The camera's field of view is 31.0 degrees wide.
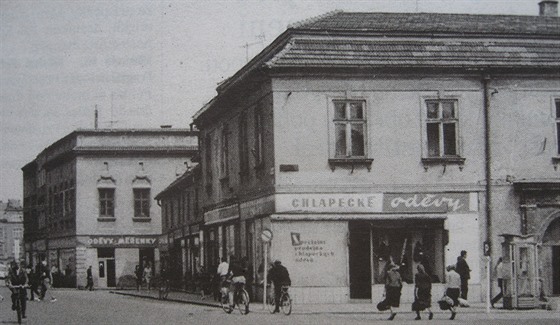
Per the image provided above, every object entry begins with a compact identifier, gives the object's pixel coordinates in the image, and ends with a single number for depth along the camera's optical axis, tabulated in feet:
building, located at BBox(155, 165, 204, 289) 159.43
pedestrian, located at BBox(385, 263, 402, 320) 84.12
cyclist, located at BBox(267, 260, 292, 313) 92.79
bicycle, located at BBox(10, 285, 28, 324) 84.12
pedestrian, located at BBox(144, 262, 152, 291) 186.80
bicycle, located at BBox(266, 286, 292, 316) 88.48
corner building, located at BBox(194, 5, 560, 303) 103.45
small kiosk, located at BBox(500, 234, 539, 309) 91.45
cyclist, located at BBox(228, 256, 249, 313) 95.81
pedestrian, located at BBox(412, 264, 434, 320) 83.41
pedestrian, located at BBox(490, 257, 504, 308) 94.56
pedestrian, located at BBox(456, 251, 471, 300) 99.26
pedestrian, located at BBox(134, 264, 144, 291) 186.17
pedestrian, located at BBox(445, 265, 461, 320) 85.97
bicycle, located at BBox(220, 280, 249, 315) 93.56
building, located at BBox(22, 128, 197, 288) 217.97
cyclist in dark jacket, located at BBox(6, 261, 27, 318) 84.33
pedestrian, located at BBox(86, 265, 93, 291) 196.89
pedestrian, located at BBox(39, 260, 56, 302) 137.80
